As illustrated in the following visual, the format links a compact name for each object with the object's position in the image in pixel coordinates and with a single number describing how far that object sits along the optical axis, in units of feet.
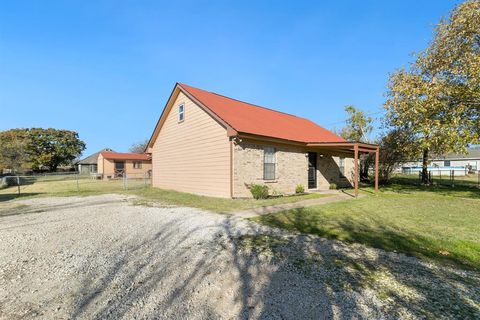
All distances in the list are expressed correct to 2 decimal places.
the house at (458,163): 134.92
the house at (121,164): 112.27
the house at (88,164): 148.66
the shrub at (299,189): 45.52
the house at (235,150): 39.42
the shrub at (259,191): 38.34
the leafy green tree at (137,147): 203.05
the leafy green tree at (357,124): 92.38
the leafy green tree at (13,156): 109.19
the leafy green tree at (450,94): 36.78
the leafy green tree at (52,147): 166.04
